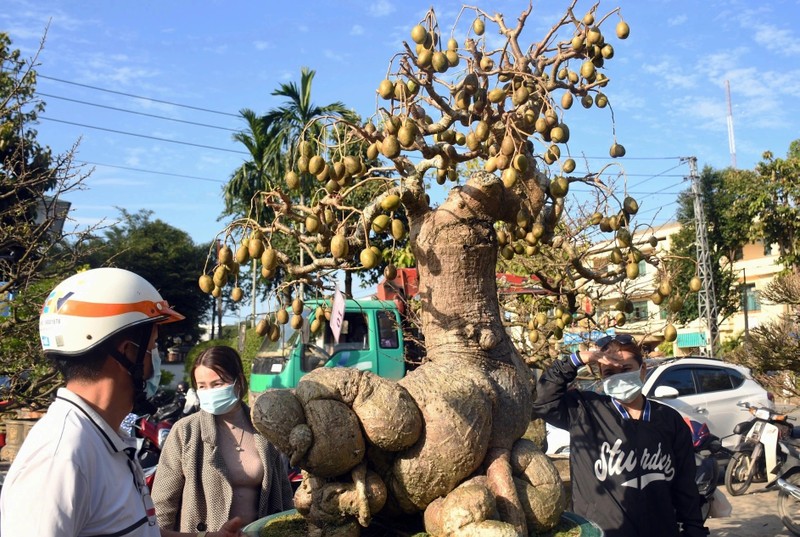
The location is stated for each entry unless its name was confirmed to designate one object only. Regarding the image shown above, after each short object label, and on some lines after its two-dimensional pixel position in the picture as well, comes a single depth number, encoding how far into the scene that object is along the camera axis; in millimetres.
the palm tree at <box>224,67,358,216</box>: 18906
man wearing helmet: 1675
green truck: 10367
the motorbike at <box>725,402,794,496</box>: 8500
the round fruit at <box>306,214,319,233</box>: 2707
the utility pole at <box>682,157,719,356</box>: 22062
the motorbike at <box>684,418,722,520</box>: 6676
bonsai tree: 2396
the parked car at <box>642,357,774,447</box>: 10125
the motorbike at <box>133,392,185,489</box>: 6799
